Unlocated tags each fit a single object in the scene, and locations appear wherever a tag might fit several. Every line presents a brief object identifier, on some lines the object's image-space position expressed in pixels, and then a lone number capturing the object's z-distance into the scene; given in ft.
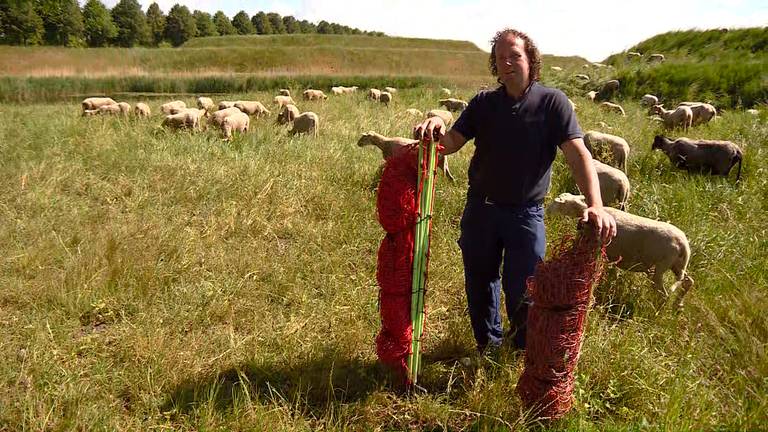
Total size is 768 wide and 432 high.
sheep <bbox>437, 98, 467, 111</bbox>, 42.93
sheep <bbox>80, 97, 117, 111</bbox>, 39.57
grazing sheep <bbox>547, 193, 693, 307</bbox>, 11.78
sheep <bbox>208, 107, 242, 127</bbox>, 30.19
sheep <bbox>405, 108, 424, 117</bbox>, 37.28
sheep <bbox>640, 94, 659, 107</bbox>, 41.60
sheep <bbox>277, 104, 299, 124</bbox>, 34.86
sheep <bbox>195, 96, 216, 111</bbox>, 42.59
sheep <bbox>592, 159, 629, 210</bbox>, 16.29
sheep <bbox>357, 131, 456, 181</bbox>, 22.27
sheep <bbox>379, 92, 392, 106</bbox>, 49.52
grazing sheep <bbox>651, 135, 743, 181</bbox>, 20.44
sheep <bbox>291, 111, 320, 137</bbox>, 30.58
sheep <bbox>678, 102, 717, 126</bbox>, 31.37
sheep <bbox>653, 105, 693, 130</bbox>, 29.71
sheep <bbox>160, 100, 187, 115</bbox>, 36.91
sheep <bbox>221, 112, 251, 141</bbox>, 27.94
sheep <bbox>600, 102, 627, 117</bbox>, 37.47
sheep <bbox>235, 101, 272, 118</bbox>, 38.59
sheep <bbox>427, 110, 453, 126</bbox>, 31.94
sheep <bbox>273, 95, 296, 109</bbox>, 44.60
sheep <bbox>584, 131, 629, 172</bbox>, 20.71
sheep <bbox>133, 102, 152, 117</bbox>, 36.47
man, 8.15
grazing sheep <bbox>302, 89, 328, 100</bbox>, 50.07
